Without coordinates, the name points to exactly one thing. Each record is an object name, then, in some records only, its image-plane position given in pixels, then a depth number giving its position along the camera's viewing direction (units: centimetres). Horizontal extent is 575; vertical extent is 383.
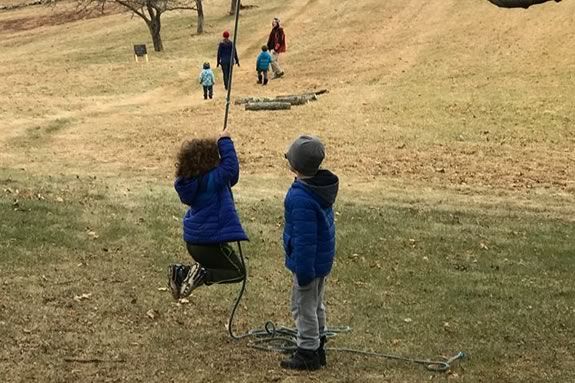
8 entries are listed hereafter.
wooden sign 3453
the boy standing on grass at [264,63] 2862
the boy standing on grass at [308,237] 523
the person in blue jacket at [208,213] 561
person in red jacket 2966
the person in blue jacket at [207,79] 2678
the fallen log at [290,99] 2484
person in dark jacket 2783
